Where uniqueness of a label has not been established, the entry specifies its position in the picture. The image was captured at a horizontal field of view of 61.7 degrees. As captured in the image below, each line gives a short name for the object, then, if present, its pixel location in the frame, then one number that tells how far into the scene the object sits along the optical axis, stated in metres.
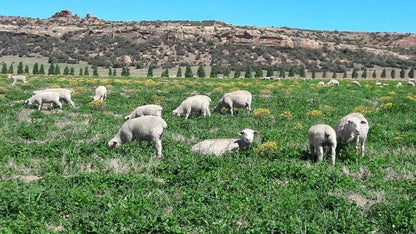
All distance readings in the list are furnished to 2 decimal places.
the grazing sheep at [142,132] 9.33
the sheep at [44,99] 16.83
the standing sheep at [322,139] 8.84
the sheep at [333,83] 38.41
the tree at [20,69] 60.79
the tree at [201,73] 66.12
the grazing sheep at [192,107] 15.45
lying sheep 9.74
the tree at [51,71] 63.31
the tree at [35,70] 63.04
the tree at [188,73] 62.12
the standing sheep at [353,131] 9.36
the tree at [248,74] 63.98
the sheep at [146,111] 13.19
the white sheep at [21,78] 31.67
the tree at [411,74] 73.81
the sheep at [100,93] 20.42
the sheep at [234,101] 16.72
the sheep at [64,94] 17.98
